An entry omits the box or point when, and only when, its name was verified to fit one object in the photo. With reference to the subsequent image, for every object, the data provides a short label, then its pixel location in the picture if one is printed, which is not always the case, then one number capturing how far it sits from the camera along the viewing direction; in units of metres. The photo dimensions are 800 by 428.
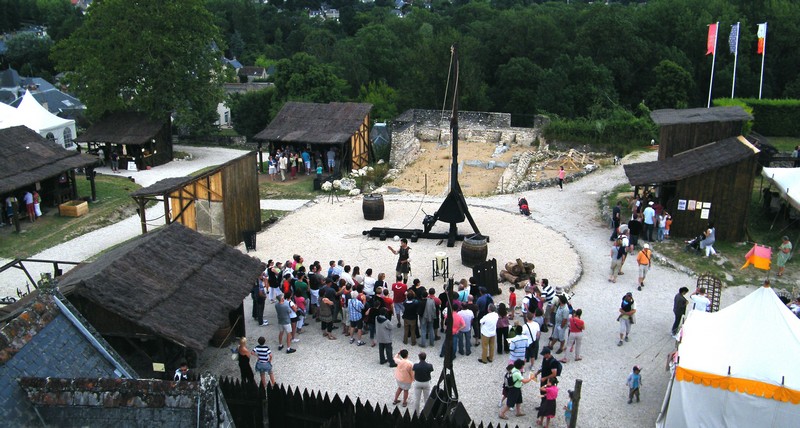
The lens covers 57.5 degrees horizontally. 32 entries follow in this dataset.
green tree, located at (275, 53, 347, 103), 43.91
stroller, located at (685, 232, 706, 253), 20.59
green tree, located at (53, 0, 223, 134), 35.81
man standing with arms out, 18.50
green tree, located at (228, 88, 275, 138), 51.16
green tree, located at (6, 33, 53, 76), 83.12
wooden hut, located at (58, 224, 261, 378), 12.41
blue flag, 34.69
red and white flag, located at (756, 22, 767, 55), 35.89
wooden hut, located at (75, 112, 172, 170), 34.78
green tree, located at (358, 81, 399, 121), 45.81
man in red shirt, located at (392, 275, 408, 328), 15.67
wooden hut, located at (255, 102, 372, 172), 32.44
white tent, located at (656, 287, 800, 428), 11.05
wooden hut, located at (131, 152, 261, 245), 20.20
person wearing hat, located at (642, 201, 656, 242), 21.28
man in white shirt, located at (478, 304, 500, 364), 14.16
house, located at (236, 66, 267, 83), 86.06
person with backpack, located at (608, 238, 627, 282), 18.69
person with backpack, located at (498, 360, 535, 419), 12.31
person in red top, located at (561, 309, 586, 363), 14.10
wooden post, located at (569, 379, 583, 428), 9.30
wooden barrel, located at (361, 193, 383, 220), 23.98
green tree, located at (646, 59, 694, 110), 45.50
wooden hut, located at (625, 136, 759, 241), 21.03
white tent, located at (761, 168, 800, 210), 20.59
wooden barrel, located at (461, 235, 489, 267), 19.42
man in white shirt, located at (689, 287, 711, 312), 14.77
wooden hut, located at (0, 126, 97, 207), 24.50
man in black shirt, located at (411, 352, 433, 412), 12.33
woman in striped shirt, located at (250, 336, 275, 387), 13.14
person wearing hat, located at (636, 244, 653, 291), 18.06
